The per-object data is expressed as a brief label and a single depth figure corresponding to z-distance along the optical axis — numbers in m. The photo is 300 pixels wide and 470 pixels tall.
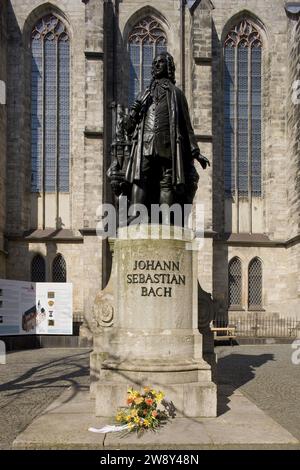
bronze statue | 7.06
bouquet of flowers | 5.44
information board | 17.08
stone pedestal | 6.14
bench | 19.22
